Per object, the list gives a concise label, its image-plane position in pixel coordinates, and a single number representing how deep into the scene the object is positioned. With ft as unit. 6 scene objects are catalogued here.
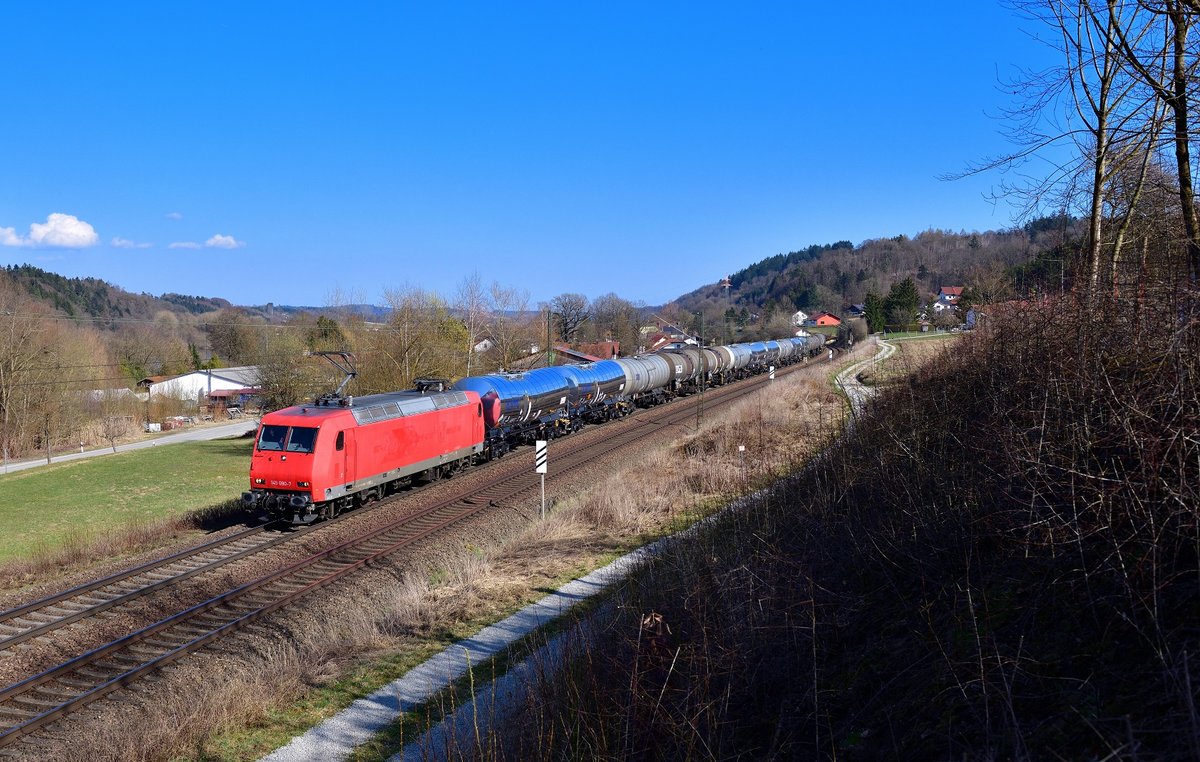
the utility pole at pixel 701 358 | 152.21
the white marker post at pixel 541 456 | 65.41
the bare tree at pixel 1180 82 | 25.05
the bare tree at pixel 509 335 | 186.39
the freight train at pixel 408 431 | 59.57
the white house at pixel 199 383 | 259.60
